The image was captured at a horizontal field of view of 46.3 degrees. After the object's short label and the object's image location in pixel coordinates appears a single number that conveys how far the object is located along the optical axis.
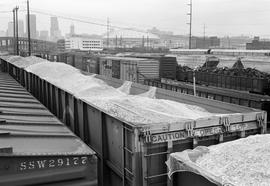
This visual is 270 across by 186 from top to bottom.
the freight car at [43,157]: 4.38
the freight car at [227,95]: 15.04
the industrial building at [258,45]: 80.94
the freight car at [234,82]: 19.78
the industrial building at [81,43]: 158.00
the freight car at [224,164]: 3.59
